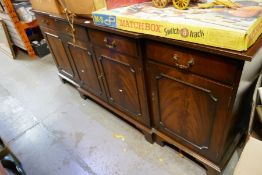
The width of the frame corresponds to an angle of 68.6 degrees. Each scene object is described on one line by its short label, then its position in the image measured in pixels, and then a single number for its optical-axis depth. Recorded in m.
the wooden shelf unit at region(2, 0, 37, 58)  2.44
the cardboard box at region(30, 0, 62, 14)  1.31
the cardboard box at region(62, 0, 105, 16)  1.09
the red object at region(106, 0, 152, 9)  1.03
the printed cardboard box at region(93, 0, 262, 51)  0.64
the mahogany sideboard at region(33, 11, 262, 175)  0.76
